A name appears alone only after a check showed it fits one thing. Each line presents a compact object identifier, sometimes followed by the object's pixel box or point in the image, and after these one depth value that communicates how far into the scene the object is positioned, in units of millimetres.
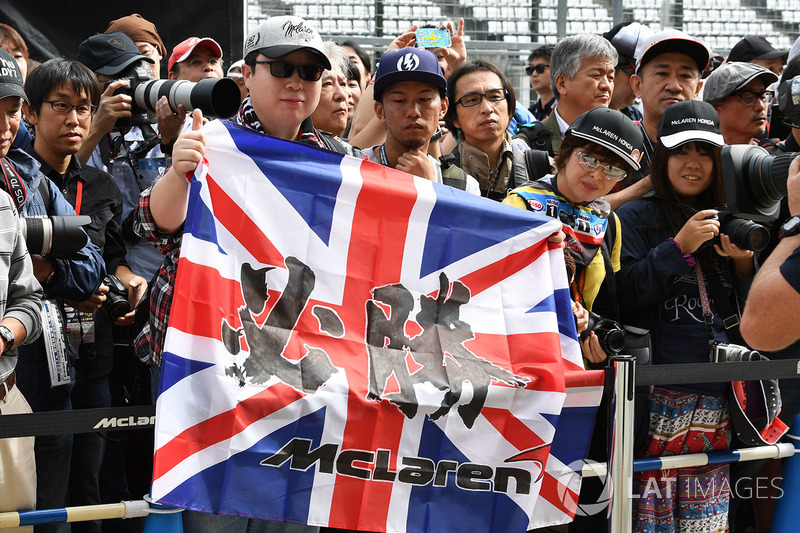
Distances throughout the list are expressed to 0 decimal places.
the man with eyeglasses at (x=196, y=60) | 10187
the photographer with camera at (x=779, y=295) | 5078
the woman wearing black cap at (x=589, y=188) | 7273
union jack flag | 5523
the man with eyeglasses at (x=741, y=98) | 9733
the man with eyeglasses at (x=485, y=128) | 8906
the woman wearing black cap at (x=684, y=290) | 7422
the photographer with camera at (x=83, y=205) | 7695
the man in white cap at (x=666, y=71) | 10000
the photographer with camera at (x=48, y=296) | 6742
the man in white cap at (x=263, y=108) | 5793
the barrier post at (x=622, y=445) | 6660
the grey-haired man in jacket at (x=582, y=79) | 10062
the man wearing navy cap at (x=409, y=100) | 7578
